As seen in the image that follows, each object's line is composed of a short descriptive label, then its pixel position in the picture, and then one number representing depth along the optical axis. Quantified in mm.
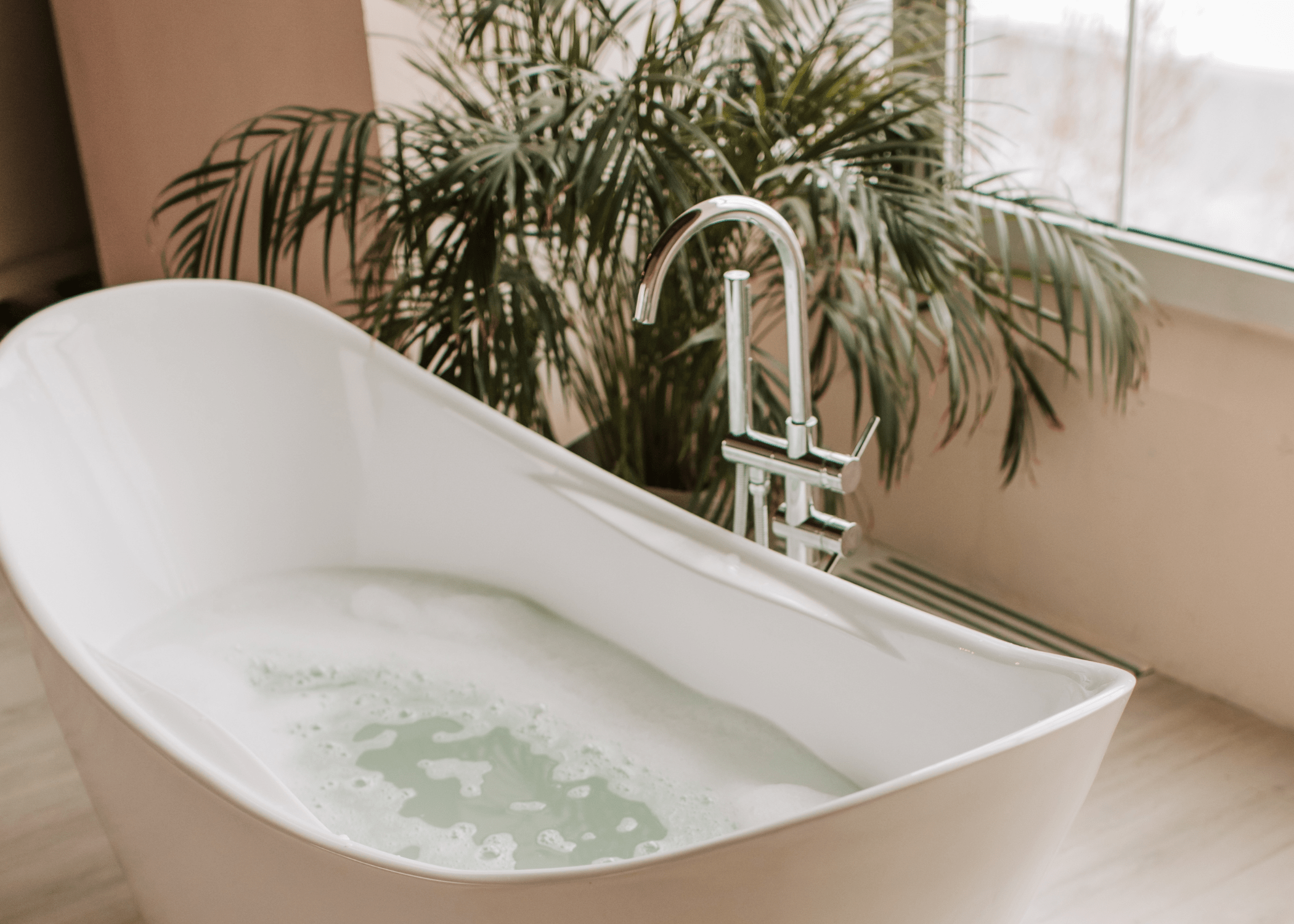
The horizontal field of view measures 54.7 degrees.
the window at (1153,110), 2014
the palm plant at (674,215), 1890
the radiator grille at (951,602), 2342
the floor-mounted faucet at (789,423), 1425
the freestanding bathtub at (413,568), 1058
